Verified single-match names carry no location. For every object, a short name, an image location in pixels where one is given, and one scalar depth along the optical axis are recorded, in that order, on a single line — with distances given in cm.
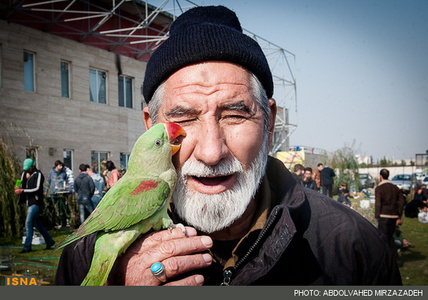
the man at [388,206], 701
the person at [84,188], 868
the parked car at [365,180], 1727
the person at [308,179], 928
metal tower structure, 1063
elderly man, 157
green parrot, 154
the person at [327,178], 1119
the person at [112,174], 670
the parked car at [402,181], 1888
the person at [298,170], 908
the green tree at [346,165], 1532
